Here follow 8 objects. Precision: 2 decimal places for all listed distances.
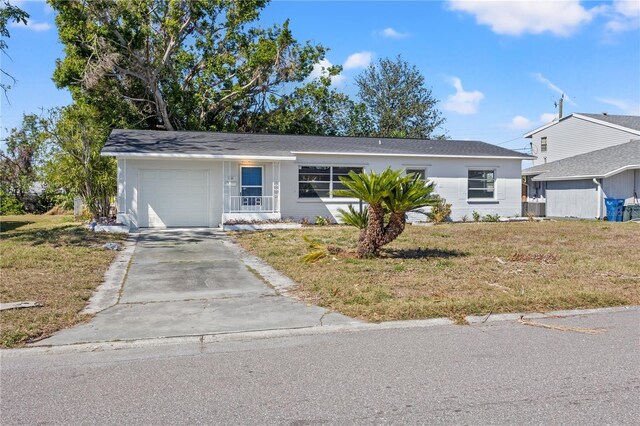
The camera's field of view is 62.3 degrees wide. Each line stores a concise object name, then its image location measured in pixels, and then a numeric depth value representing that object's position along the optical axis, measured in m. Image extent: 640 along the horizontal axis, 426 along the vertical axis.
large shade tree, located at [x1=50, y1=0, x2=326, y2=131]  25.28
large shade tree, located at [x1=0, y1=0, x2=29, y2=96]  15.73
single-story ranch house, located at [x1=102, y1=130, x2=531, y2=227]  18.97
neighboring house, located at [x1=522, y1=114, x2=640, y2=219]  26.19
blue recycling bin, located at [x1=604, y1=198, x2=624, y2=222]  24.73
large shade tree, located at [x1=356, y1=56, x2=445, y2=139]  46.69
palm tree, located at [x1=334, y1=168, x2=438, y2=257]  10.58
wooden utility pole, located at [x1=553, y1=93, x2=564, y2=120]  46.07
